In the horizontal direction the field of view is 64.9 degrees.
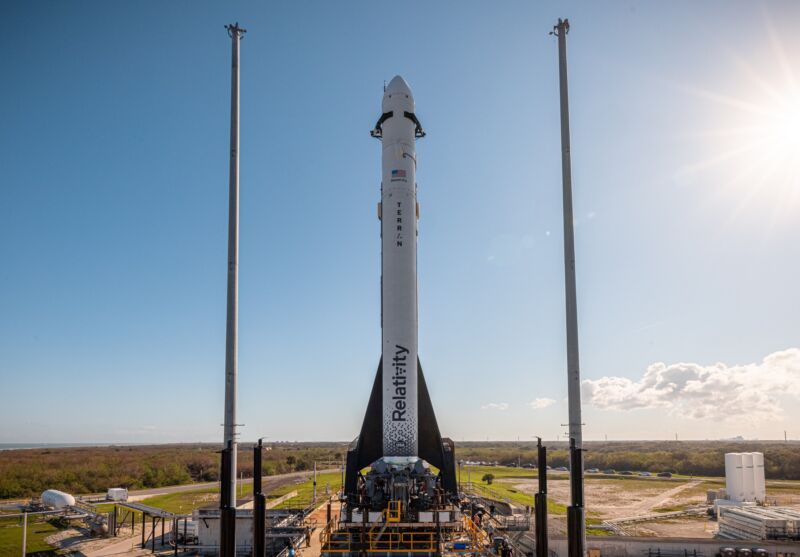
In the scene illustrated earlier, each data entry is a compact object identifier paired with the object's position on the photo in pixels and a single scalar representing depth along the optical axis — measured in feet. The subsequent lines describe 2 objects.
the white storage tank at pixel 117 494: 156.76
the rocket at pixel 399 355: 79.56
